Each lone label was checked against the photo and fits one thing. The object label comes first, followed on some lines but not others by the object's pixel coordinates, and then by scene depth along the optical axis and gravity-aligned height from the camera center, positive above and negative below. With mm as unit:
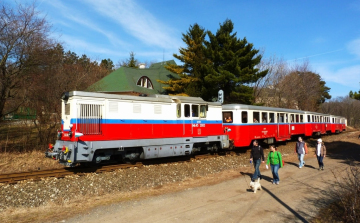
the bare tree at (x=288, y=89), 41125 +5097
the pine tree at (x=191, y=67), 28344 +6196
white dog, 8700 -2287
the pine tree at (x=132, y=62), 55600 +13266
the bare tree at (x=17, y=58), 13805 +3564
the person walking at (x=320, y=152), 12158 -1611
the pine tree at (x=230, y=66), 26500 +5728
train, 9945 -351
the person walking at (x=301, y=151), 12930 -1647
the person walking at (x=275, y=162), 9898 -1705
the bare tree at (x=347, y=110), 79375 +2693
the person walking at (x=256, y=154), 10125 -1422
